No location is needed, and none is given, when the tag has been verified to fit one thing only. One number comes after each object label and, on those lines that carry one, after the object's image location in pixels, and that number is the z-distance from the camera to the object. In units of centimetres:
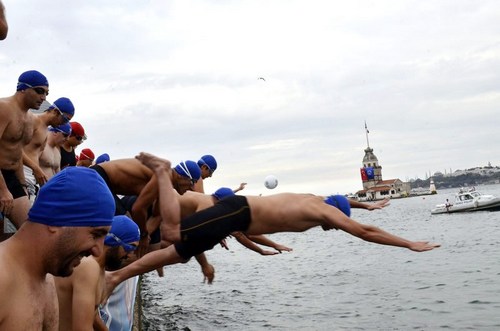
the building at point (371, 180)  17300
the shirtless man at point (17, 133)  546
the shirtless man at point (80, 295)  391
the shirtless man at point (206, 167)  920
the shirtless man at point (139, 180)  733
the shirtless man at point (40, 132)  669
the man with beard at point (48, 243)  222
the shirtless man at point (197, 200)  789
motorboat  6625
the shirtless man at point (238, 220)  653
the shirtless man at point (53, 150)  786
